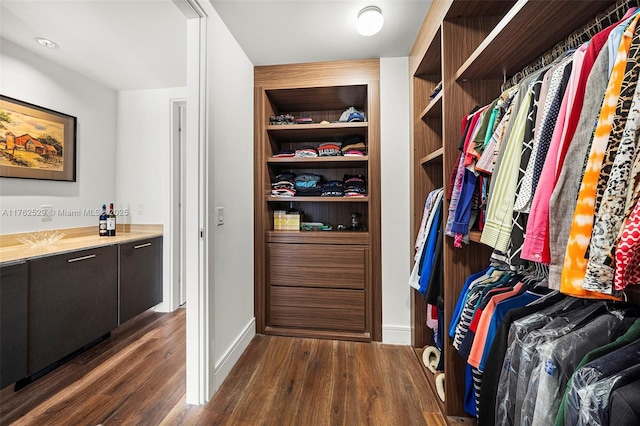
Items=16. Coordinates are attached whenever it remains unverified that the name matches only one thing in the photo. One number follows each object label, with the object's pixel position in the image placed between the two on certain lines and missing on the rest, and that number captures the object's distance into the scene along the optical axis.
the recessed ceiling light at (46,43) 2.04
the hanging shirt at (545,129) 0.75
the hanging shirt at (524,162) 0.83
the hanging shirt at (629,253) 0.49
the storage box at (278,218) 2.50
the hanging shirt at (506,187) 0.88
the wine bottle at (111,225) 2.60
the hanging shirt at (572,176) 0.64
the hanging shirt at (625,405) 0.50
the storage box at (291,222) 2.48
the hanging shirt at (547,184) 0.70
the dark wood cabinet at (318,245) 2.23
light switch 1.71
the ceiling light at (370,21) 1.63
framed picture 2.04
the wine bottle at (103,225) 2.60
